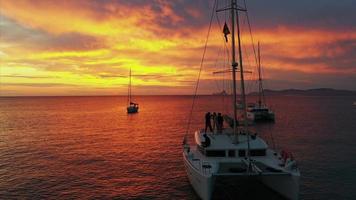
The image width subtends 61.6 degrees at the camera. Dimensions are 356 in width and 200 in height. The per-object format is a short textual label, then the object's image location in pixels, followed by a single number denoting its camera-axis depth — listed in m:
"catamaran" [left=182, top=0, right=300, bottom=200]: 16.86
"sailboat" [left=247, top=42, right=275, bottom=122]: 67.00
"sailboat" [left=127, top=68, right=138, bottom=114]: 101.56
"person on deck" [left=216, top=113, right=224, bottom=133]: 26.46
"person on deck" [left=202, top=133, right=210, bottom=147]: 20.47
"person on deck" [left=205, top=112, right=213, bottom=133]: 28.68
